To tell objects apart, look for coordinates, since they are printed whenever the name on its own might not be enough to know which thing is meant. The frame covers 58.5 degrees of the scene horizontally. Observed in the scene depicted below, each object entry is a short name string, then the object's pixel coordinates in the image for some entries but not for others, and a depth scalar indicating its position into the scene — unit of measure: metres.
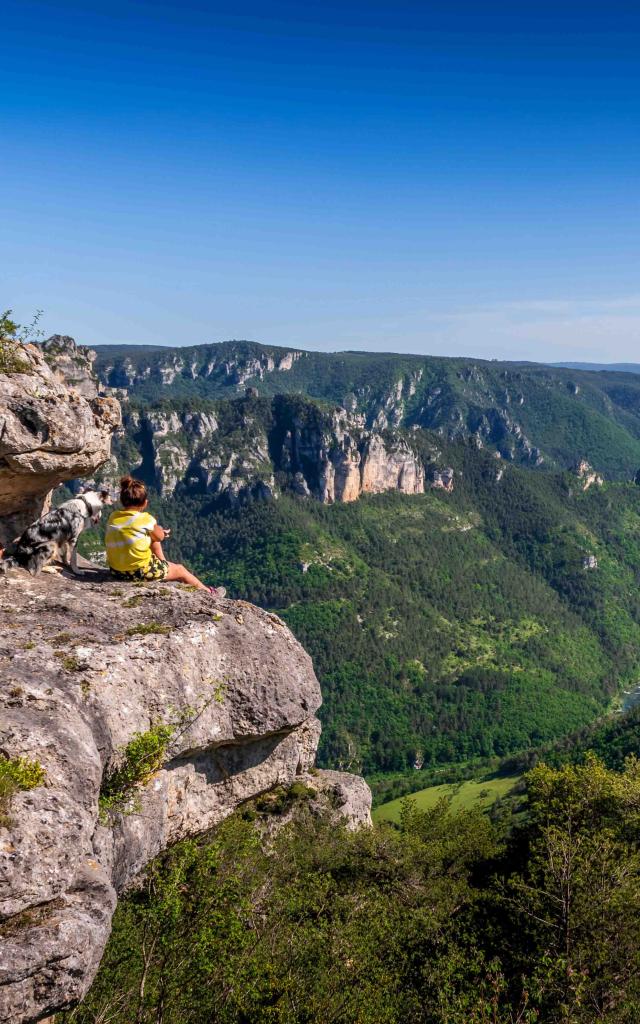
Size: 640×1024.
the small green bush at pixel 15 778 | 7.03
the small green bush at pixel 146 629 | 11.48
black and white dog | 12.91
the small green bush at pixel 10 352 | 12.82
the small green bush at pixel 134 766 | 10.07
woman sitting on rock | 12.69
